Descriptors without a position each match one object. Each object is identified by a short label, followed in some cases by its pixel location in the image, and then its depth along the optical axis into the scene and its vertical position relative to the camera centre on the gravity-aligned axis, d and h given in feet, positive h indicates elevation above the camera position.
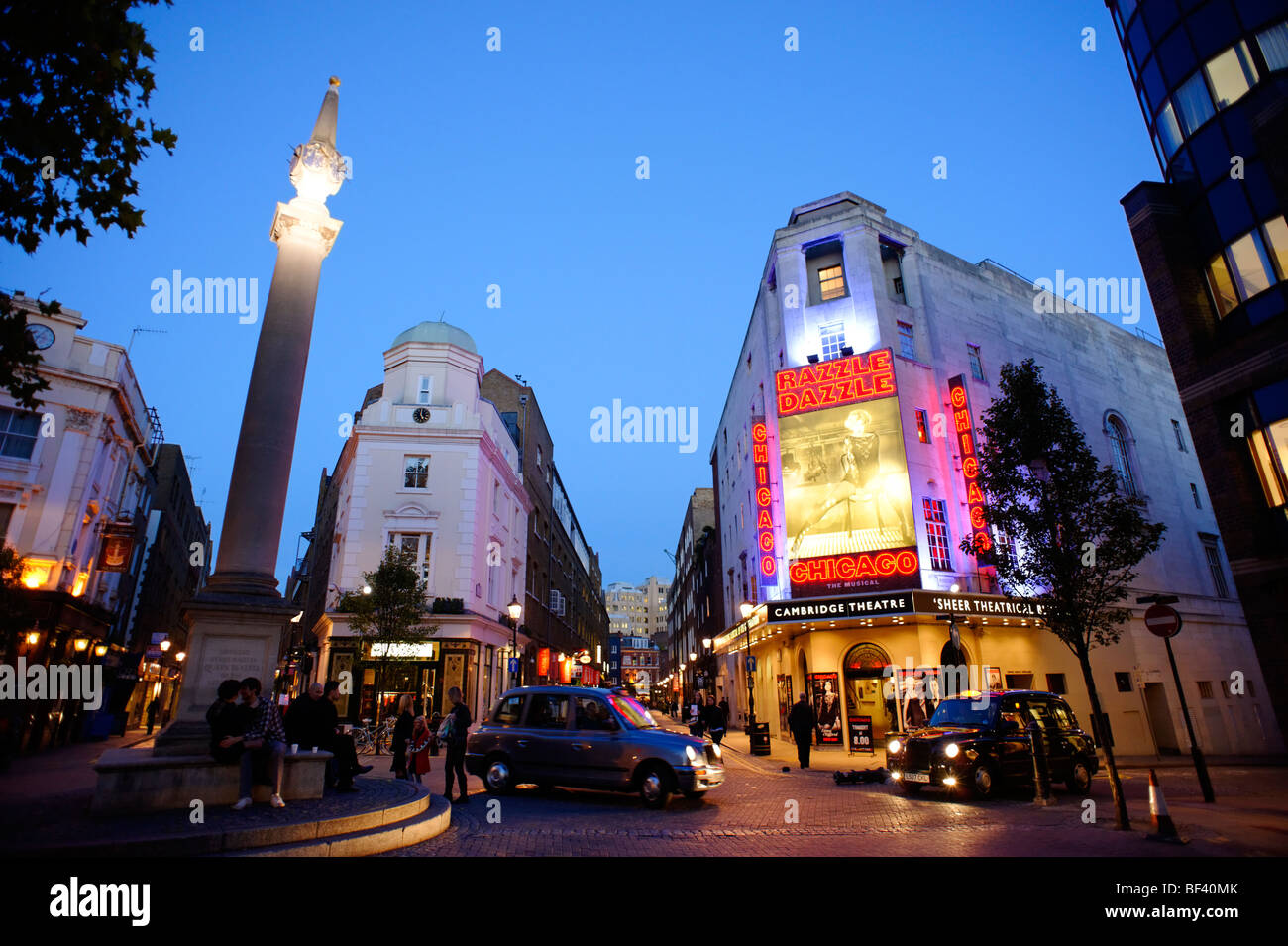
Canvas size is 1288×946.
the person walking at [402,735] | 40.57 -3.17
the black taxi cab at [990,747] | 40.42 -4.67
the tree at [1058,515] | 44.70 +10.96
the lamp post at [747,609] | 73.38 +7.80
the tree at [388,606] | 74.33 +8.84
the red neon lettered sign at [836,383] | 78.69 +35.79
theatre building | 74.23 +20.07
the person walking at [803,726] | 56.34 -4.24
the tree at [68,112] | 18.25 +17.08
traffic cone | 27.58 -6.11
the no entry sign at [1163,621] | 35.40 +2.63
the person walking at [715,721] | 70.92 -4.66
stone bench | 23.63 -3.52
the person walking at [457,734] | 35.70 -2.84
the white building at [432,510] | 88.53 +24.94
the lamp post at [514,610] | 68.75 +7.49
